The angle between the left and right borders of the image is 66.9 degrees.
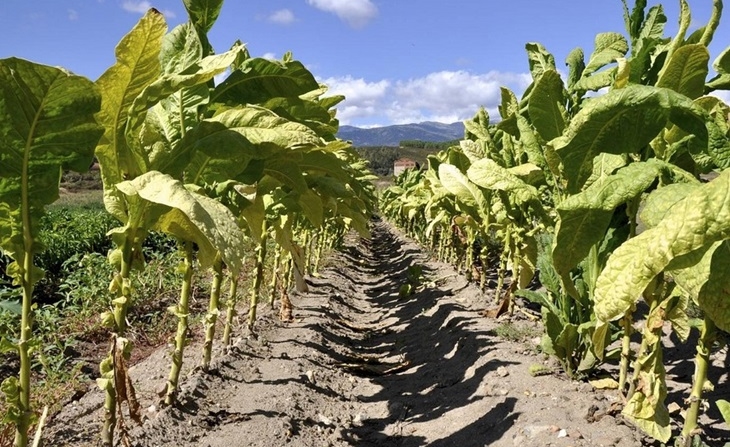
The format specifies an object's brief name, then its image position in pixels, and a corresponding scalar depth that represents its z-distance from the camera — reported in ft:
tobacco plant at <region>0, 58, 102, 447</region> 5.73
